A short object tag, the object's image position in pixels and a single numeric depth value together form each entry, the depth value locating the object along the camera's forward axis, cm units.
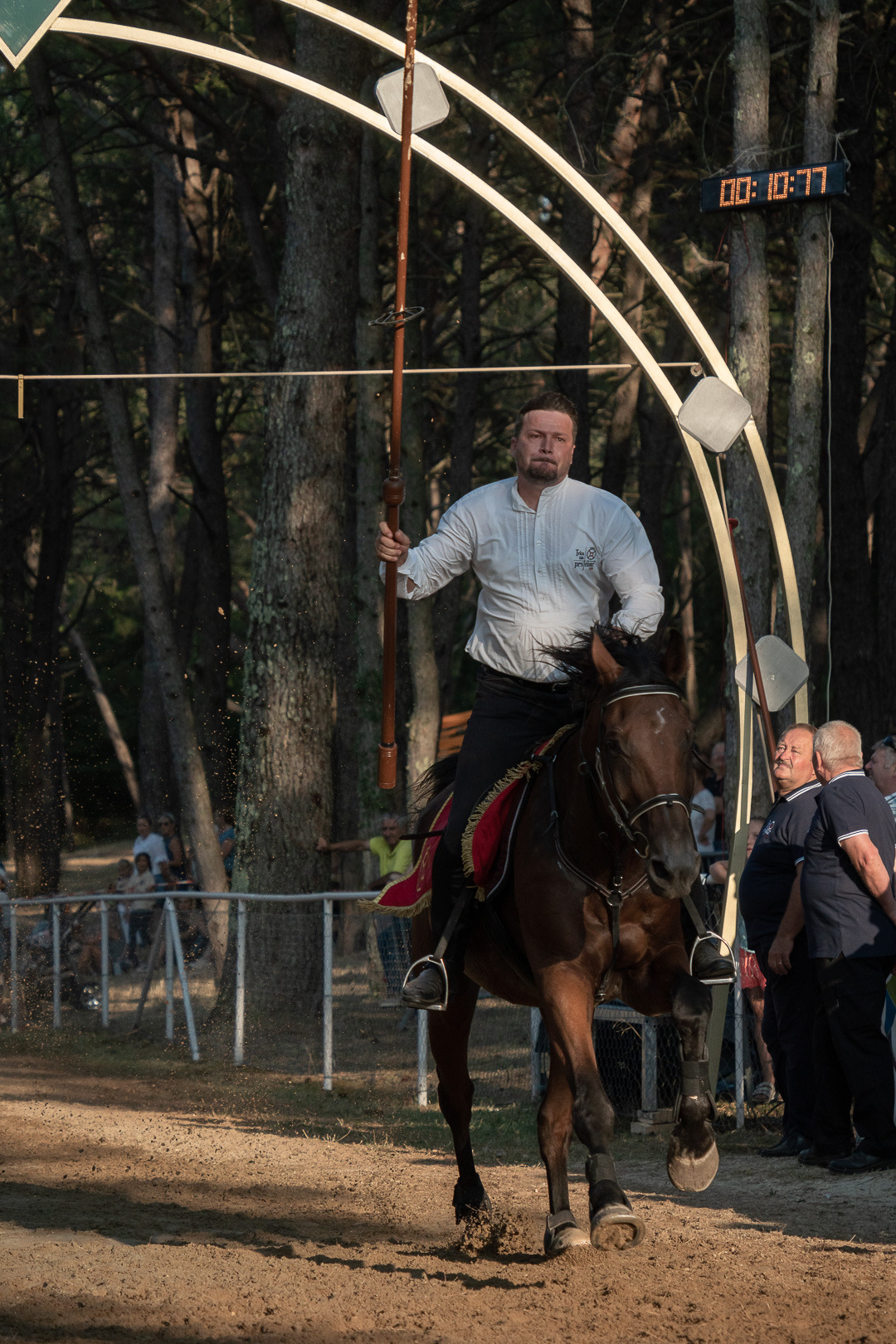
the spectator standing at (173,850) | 2111
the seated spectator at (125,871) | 2141
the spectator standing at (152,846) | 2153
